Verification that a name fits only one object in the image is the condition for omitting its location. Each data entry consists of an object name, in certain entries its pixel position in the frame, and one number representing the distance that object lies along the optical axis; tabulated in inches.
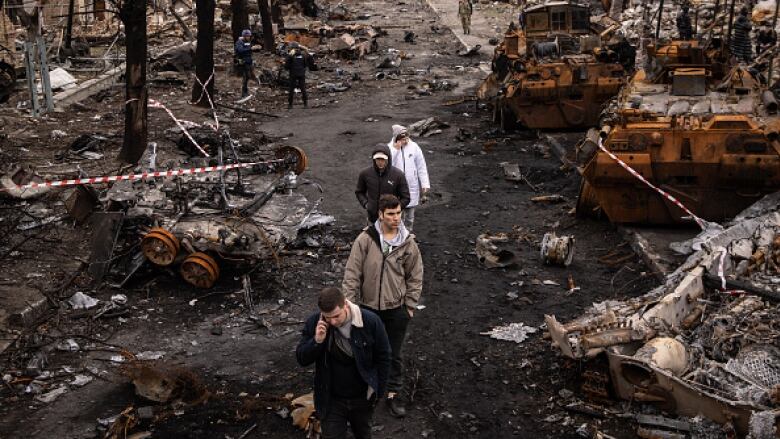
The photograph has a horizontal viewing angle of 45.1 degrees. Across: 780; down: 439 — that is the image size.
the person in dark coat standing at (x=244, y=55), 898.1
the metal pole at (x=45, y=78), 711.1
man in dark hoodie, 351.6
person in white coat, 390.9
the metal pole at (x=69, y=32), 957.9
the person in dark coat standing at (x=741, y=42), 826.8
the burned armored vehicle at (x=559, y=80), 669.3
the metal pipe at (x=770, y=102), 458.5
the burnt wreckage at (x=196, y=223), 394.3
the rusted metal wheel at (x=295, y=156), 531.5
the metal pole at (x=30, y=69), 699.4
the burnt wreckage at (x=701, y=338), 264.2
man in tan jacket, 262.2
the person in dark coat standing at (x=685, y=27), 962.1
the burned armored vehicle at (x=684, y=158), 424.8
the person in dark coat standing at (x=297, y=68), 867.4
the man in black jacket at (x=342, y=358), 210.8
